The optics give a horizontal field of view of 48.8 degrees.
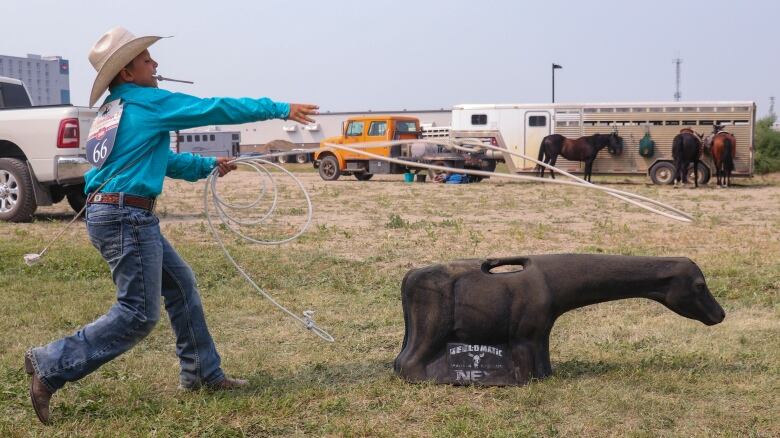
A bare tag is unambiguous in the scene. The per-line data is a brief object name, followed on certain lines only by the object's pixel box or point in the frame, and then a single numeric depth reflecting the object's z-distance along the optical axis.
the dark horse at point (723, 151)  22.03
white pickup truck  11.09
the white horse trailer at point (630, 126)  23.16
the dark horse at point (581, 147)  23.81
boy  3.80
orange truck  23.58
